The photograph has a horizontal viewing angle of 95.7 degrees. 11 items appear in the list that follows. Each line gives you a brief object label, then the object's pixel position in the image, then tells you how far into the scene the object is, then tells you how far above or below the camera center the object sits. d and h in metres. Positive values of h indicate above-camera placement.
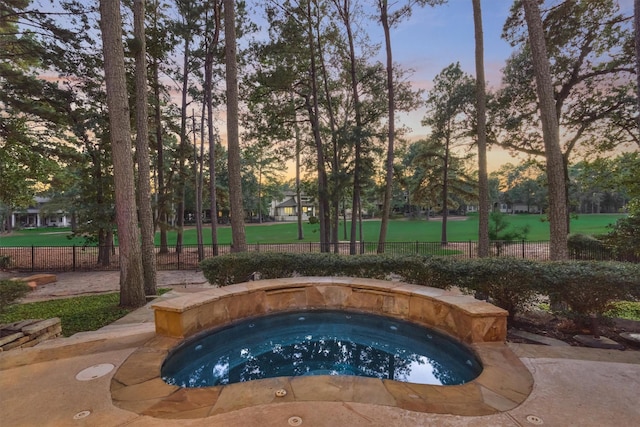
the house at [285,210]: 58.72 +1.40
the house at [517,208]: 71.76 +0.86
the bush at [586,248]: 11.45 -1.58
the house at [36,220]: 47.41 +0.38
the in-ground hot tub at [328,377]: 2.30 -1.49
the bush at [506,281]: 4.29 -1.07
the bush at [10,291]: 3.81 -0.92
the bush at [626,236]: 6.89 -0.68
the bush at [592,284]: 3.79 -1.00
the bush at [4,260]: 7.67 -0.99
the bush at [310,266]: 5.50 -1.04
